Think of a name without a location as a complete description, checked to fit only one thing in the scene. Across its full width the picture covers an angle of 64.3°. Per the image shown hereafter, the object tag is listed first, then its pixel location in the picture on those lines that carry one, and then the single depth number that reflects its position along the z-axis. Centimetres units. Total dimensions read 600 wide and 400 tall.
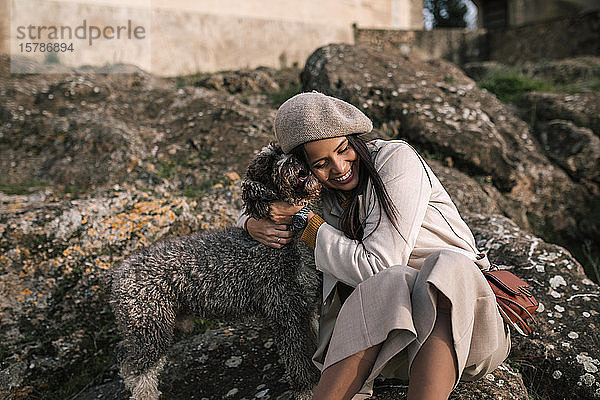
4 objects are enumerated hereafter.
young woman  214
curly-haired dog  274
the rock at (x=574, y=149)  577
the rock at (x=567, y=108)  624
